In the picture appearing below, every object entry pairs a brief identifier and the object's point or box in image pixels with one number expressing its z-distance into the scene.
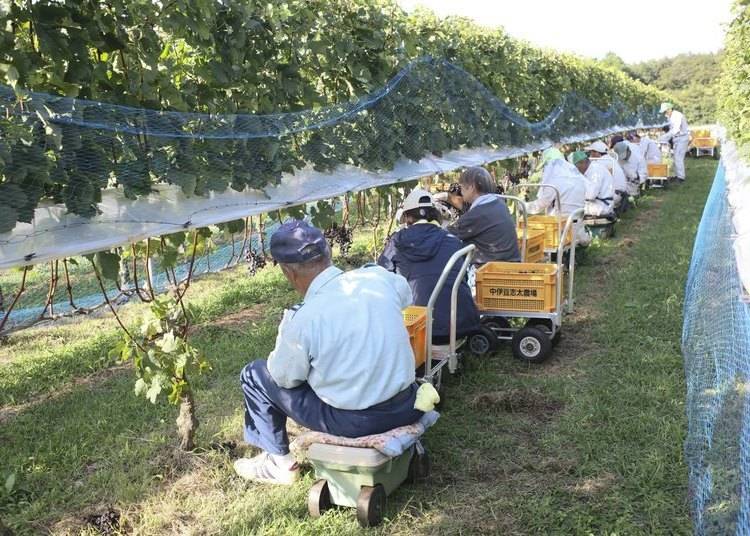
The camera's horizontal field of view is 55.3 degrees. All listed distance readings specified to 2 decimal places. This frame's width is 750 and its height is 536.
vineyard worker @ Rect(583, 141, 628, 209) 10.14
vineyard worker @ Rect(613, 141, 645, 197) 12.11
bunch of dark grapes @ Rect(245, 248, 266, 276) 6.20
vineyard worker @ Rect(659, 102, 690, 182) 16.11
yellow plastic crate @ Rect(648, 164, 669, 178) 14.76
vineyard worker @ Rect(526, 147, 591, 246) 7.88
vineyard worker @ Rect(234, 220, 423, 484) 2.91
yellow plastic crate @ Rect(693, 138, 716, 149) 22.53
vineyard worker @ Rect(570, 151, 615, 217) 8.91
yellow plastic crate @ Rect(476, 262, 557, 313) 5.02
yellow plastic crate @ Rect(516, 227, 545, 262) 6.54
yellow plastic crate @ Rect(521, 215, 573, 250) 7.18
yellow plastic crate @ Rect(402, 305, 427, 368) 3.83
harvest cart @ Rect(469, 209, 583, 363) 5.01
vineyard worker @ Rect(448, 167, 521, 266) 5.48
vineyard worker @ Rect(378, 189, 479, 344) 4.49
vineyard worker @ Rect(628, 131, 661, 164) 15.10
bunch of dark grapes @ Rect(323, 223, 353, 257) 6.24
